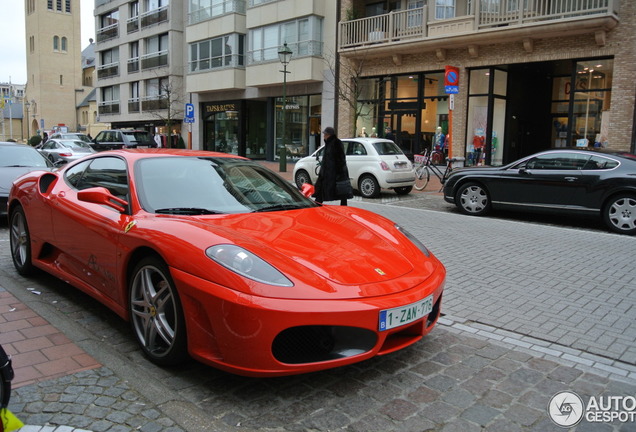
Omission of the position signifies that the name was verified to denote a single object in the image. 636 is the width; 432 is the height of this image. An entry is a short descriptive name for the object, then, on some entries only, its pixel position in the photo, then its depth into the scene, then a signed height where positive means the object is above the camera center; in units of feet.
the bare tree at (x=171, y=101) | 128.57 +9.09
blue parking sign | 88.69 +4.15
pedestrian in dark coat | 31.68 -1.63
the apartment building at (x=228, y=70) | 89.40 +14.01
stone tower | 232.12 +34.07
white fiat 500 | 47.09 -2.21
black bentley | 31.63 -2.64
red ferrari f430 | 9.59 -2.60
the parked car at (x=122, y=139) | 93.61 -0.49
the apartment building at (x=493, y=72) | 57.93 +9.50
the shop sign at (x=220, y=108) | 109.29 +6.53
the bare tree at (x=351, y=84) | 81.41 +8.93
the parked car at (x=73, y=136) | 85.55 -0.07
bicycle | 54.34 -2.97
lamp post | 75.50 +4.39
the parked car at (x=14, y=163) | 28.17 -1.65
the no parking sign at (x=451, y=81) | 52.90 +6.26
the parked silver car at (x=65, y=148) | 70.90 -1.87
